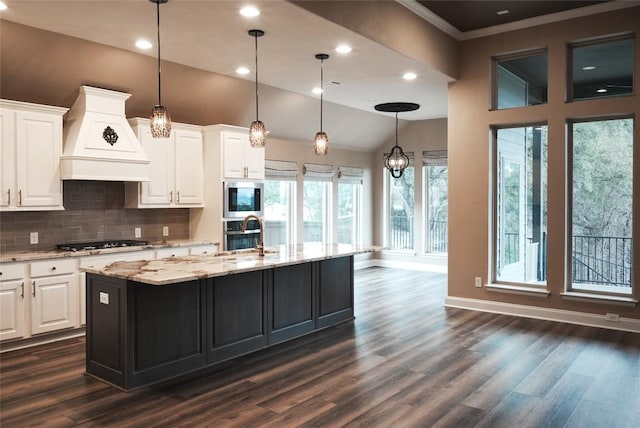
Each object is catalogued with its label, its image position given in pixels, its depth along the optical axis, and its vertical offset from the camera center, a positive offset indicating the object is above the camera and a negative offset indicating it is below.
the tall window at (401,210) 10.63 +0.00
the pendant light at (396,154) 8.20 +0.89
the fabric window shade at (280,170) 8.55 +0.68
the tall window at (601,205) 5.75 +0.05
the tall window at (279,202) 8.73 +0.14
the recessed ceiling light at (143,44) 5.00 +1.63
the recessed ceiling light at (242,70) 6.07 +1.65
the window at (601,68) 5.71 +1.57
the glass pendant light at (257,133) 4.71 +0.70
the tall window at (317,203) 9.55 +0.14
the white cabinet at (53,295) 5.06 -0.82
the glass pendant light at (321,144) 5.20 +0.66
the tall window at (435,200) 10.10 +0.19
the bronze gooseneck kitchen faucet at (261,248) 5.03 -0.36
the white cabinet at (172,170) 6.30 +0.52
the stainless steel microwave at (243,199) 6.94 +0.16
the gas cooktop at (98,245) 5.55 -0.37
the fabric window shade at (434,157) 9.97 +1.01
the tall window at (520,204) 6.29 +0.07
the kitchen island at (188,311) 3.87 -0.83
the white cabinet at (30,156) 5.01 +0.55
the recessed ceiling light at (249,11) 4.18 +1.62
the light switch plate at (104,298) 3.99 -0.66
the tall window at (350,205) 10.38 +0.11
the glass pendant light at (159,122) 4.05 +0.69
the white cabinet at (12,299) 4.83 -0.82
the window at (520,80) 6.26 +1.59
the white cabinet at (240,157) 6.93 +0.73
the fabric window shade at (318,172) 9.39 +0.71
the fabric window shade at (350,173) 10.19 +0.73
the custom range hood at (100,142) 5.42 +0.74
